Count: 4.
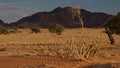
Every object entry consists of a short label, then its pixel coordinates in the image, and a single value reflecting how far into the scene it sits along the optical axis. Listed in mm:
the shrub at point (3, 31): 95538
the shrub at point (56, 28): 82375
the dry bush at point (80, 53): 16222
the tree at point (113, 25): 37031
